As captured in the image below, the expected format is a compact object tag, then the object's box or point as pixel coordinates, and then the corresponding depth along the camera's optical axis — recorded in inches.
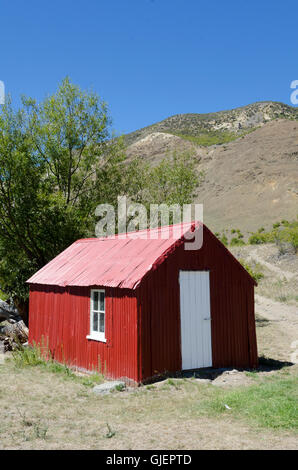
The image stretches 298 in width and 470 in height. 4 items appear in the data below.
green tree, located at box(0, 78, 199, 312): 773.9
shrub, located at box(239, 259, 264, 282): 1224.3
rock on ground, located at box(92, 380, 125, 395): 359.1
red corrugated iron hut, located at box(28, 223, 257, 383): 390.6
